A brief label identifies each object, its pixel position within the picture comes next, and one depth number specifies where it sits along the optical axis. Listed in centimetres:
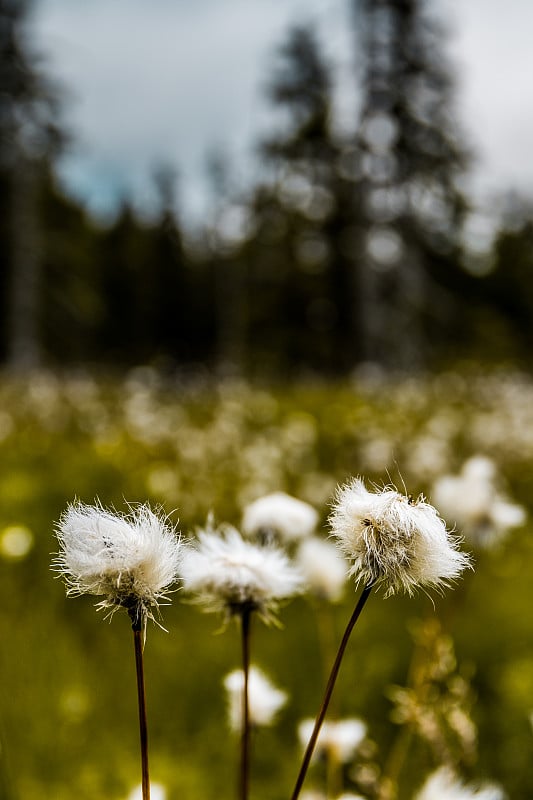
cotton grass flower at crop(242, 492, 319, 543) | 51
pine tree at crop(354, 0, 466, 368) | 1270
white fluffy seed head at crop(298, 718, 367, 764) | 54
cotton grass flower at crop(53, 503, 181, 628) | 37
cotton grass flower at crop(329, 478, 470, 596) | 37
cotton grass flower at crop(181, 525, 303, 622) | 42
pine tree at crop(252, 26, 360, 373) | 1807
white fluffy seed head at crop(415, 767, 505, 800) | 42
